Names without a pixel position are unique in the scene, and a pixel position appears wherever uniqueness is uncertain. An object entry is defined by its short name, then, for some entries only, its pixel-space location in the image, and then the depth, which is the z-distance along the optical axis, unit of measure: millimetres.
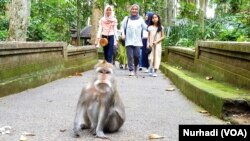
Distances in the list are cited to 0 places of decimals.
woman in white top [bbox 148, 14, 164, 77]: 13594
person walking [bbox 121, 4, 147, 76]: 13289
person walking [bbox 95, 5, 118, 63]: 13000
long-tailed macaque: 4880
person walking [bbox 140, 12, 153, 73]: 15749
